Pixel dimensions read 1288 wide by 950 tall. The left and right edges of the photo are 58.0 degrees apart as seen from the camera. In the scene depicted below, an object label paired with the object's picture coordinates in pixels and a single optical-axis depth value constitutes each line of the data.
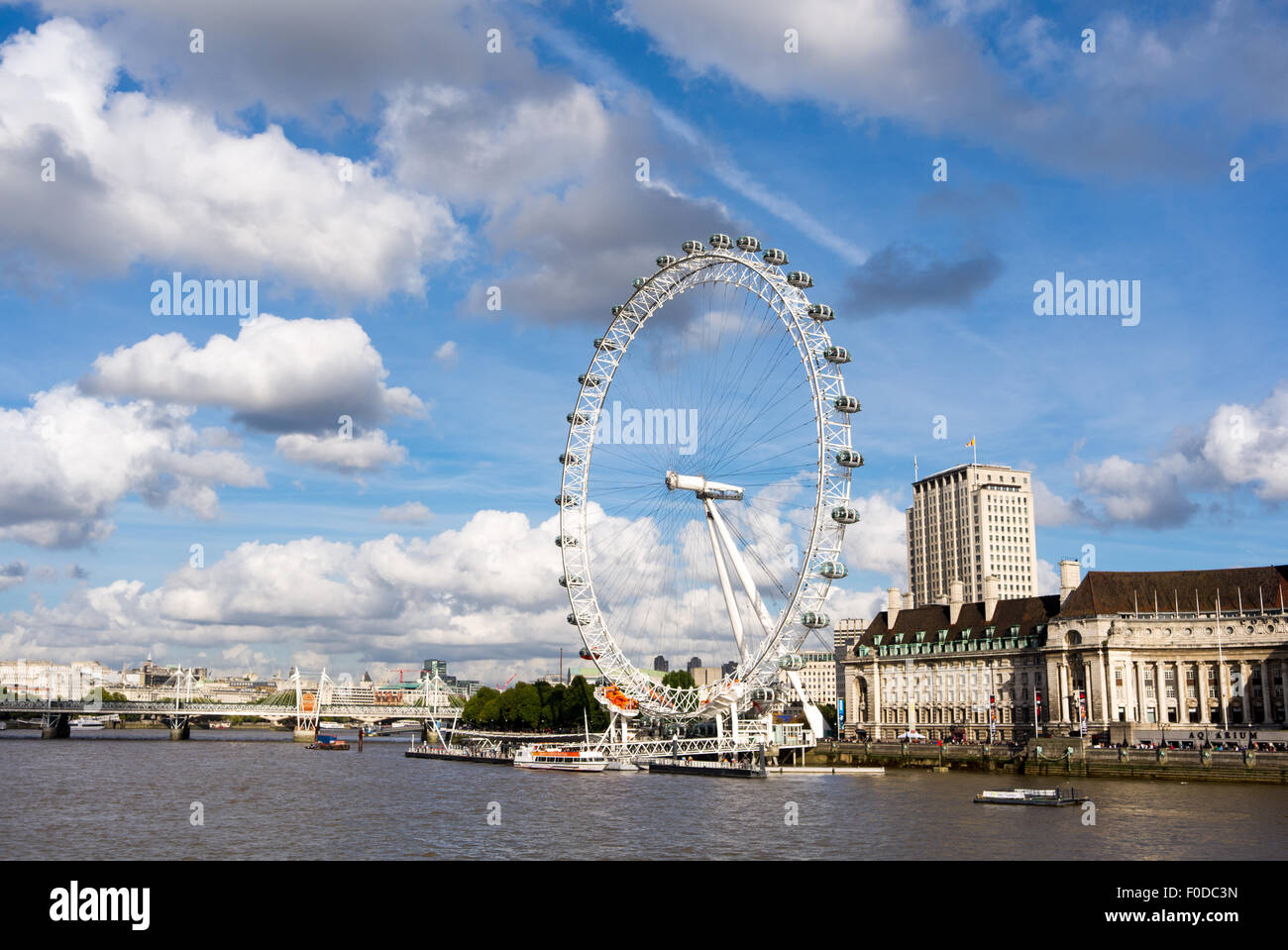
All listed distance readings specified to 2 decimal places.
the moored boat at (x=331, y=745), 158.12
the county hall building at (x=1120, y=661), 102.06
